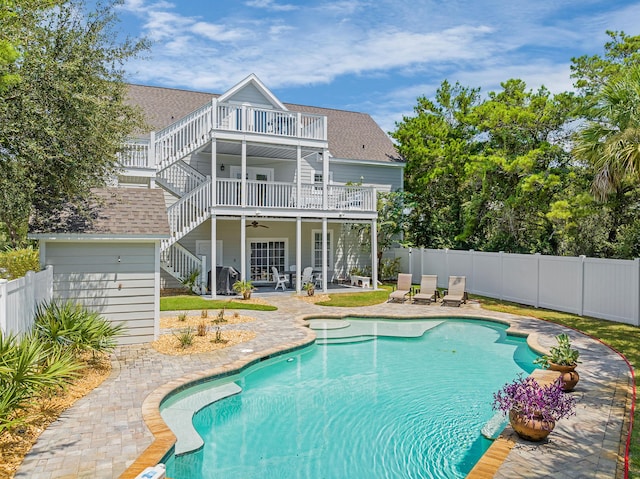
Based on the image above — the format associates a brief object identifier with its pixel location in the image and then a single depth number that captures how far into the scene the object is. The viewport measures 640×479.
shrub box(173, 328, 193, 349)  9.93
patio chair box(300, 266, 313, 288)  19.75
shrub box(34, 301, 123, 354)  7.96
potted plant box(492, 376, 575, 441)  5.41
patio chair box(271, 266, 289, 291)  19.47
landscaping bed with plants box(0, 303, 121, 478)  5.20
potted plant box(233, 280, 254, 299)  16.88
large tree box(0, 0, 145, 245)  7.59
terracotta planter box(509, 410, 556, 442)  5.39
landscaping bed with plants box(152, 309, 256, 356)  9.93
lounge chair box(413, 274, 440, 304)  16.47
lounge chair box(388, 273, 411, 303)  16.73
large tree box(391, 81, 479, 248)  23.28
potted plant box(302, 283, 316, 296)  17.89
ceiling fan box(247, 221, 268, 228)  20.43
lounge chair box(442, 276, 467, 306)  15.84
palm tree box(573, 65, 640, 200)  10.26
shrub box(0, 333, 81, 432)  5.13
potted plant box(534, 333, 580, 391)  7.30
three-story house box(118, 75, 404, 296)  17.39
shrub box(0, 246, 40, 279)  15.68
